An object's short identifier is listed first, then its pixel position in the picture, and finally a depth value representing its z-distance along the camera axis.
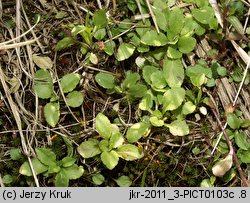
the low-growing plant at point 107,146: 0.49
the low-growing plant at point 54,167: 0.49
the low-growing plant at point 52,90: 0.50
